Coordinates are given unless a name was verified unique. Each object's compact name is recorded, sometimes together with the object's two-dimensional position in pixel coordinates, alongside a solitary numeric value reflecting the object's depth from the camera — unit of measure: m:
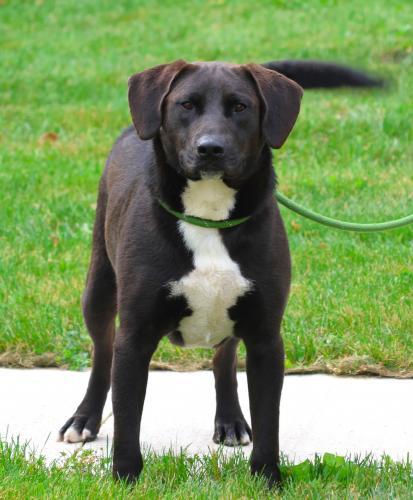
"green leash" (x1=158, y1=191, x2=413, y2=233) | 8.89
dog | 7.16
